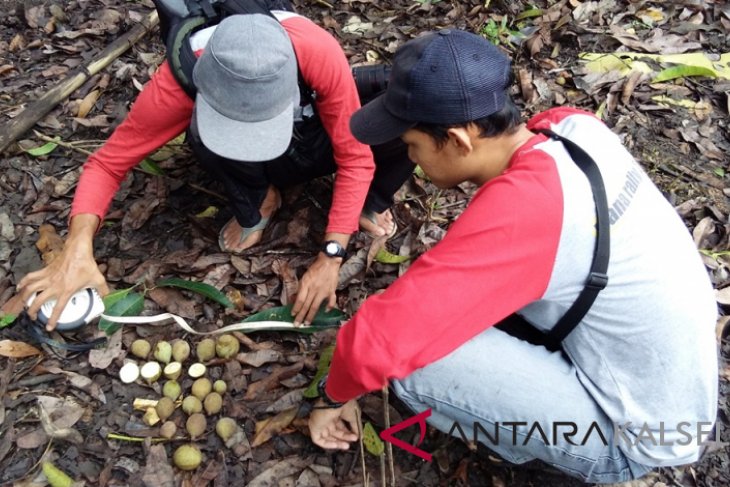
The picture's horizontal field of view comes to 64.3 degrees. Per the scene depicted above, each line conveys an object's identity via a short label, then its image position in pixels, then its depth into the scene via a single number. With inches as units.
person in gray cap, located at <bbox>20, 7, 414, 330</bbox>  70.9
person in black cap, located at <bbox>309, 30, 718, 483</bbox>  55.7
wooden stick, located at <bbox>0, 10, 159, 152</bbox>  114.3
